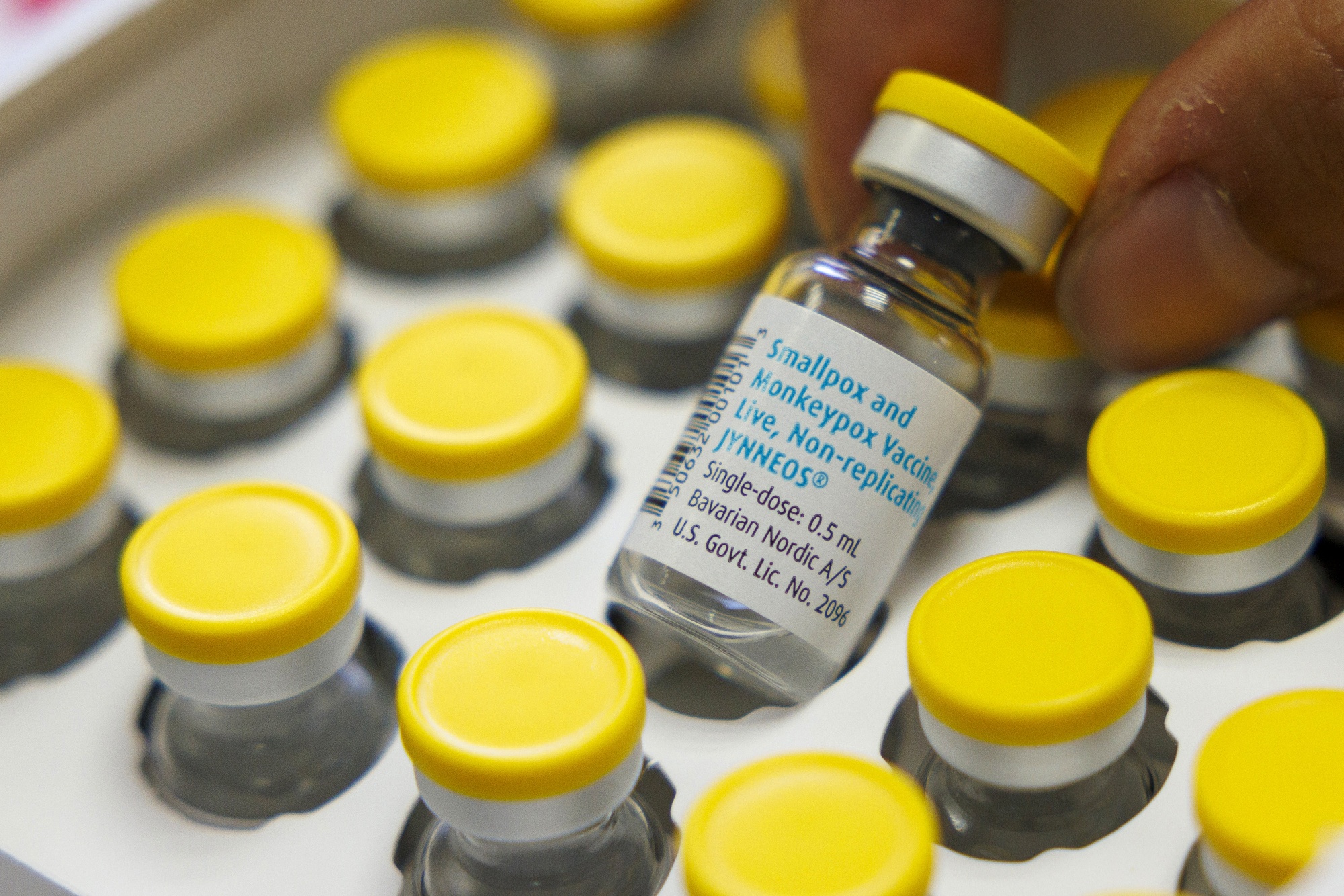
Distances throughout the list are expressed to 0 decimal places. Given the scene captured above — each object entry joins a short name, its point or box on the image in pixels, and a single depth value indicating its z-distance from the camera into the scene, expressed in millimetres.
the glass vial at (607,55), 252
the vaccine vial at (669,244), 232
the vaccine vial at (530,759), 193
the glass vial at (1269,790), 189
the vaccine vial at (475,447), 217
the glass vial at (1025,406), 220
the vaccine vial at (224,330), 228
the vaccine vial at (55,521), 215
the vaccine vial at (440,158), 242
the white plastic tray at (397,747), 203
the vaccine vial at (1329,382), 217
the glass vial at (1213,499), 204
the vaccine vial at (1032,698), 195
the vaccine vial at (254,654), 203
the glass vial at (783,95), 246
